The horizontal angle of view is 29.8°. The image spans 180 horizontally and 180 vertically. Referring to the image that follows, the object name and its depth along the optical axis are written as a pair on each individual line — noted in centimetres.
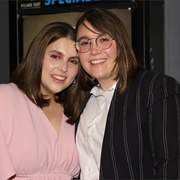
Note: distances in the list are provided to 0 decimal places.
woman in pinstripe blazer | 130
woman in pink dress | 162
